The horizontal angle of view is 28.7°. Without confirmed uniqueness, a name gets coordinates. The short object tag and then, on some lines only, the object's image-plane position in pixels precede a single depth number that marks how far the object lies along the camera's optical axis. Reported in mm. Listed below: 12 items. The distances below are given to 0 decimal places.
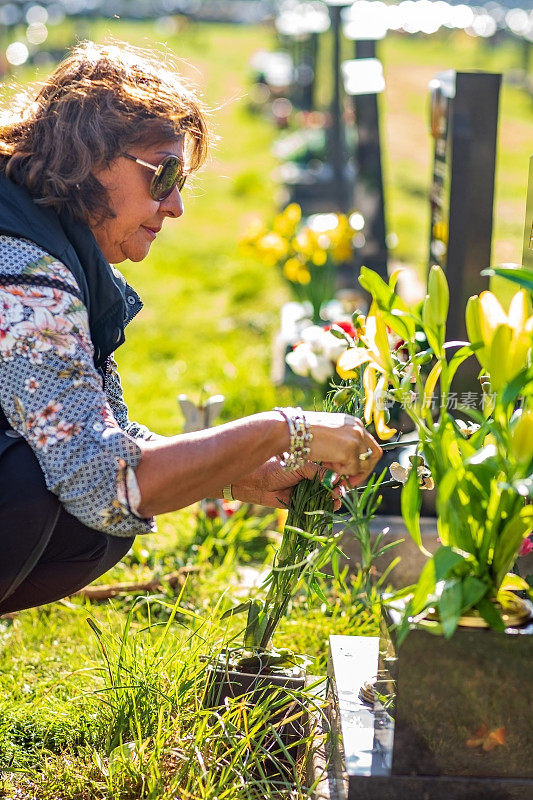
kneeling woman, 1816
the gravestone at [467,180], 3463
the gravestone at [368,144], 5281
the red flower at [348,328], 3053
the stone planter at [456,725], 1665
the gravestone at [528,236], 2522
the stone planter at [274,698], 2076
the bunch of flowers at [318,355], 3642
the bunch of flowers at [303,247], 4992
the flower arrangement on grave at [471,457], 1553
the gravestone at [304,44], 9783
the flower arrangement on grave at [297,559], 1858
